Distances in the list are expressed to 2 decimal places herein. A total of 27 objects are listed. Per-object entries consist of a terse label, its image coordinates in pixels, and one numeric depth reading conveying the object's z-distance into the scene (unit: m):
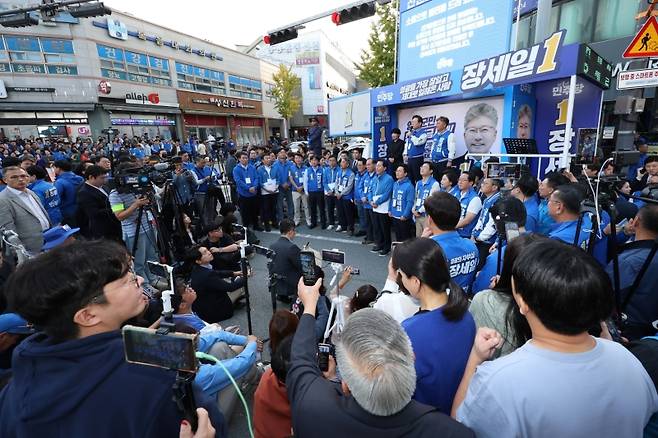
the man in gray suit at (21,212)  3.89
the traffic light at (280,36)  13.19
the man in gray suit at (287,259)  4.30
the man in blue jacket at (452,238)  2.66
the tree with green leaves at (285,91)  38.00
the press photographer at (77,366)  1.05
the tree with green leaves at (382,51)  18.55
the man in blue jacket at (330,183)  8.13
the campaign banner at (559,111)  7.30
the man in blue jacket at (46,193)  5.25
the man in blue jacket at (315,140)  13.73
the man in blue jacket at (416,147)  8.59
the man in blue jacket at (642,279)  2.20
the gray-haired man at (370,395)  1.01
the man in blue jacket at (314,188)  8.41
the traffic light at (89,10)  9.57
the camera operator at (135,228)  4.73
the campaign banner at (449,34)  7.74
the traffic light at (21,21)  10.02
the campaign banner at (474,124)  8.25
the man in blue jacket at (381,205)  6.64
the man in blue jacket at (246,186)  8.05
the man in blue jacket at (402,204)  6.20
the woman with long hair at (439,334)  1.51
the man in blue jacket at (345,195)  7.84
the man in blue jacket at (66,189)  5.68
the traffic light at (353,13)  11.35
